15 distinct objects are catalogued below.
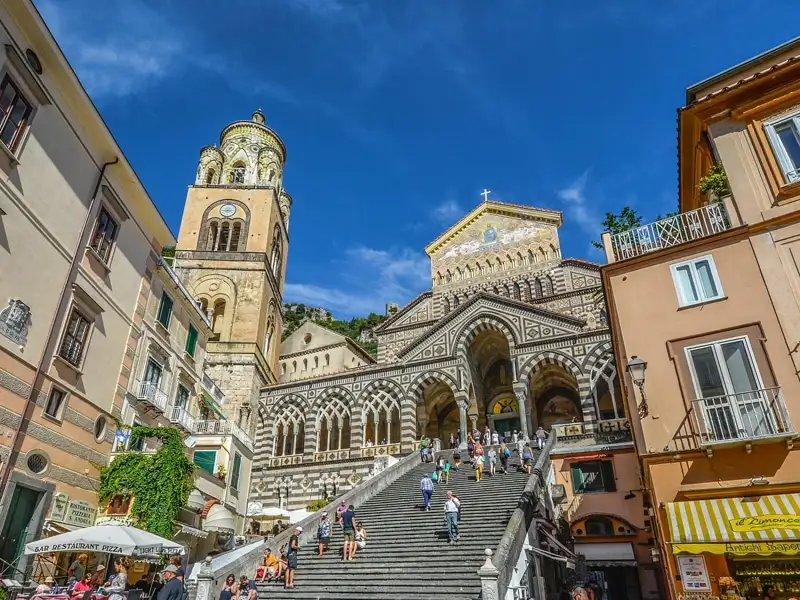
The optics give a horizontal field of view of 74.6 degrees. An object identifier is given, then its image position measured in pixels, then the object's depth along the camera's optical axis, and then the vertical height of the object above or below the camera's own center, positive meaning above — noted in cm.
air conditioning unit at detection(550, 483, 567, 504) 1897 +243
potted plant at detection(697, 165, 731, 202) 1250 +827
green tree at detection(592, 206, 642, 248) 2013 +1208
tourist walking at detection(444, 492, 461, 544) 1248 +108
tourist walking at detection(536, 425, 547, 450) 2105 +479
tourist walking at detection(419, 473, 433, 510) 1500 +203
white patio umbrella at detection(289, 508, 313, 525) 2186 +205
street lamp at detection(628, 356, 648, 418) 1100 +366
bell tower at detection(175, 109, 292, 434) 3184 +1920
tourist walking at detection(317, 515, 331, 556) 1346 +83
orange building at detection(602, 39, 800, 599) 908 +411
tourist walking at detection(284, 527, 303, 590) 1158 +19
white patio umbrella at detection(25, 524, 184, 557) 1044 +50
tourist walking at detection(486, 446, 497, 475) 1844 +349
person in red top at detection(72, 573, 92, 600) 973 -29
